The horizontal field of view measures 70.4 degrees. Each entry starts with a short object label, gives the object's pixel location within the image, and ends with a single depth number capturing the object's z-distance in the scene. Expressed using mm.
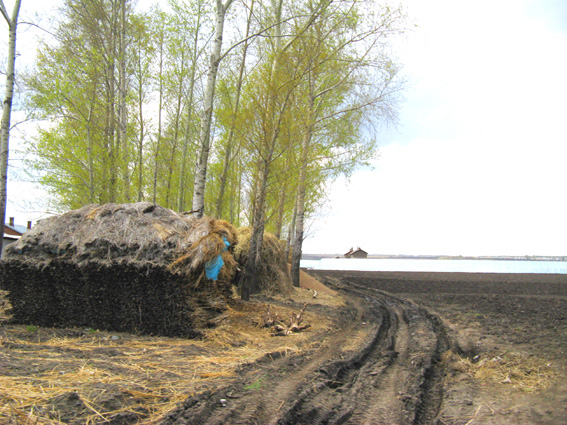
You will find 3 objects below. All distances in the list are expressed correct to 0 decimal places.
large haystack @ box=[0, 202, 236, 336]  6738
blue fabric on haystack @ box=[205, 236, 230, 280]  6980
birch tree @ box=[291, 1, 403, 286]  12430
